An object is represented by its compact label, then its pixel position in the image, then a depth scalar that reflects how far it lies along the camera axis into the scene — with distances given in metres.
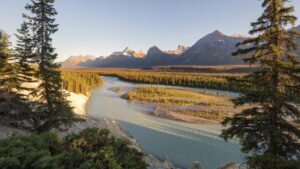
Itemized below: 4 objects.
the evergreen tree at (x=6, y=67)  14.58
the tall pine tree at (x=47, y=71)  14.08
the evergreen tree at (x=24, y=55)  14.27
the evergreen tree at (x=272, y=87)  8.21
